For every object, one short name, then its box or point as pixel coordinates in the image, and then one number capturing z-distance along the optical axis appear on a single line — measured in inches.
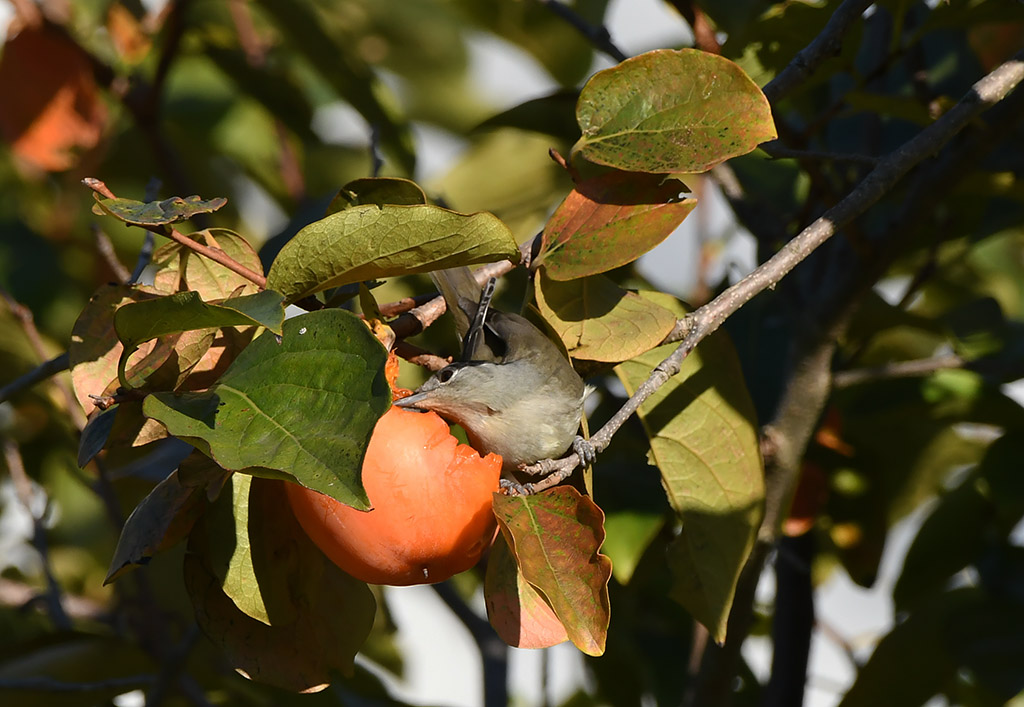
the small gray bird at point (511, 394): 180.7
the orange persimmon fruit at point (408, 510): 178.6
